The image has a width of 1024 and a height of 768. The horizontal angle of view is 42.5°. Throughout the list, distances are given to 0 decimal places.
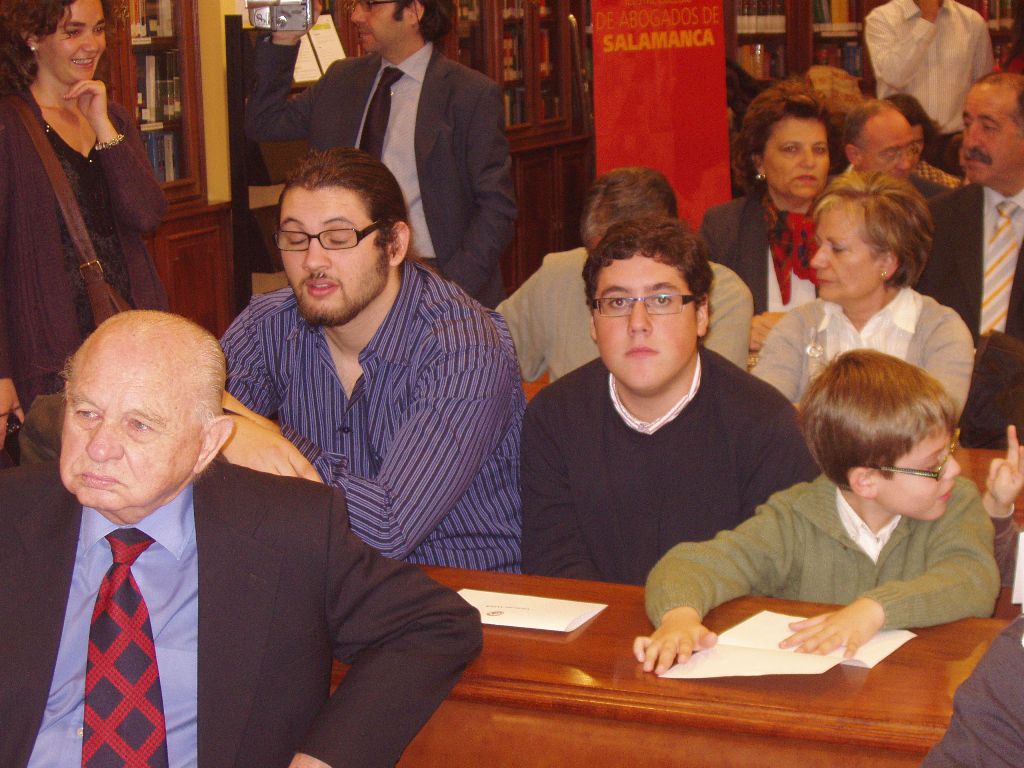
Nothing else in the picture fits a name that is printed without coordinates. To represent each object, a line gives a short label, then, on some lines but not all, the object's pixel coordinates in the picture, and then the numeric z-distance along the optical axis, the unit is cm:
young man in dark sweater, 237
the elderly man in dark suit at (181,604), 160
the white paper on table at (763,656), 171
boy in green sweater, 186
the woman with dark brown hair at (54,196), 319
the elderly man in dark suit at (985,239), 374
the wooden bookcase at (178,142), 556
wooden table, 158
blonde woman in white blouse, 321
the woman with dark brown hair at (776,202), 390
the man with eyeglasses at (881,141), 447
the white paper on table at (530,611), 189
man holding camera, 420
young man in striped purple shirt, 232
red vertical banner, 510
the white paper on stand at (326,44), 502
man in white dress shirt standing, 676
